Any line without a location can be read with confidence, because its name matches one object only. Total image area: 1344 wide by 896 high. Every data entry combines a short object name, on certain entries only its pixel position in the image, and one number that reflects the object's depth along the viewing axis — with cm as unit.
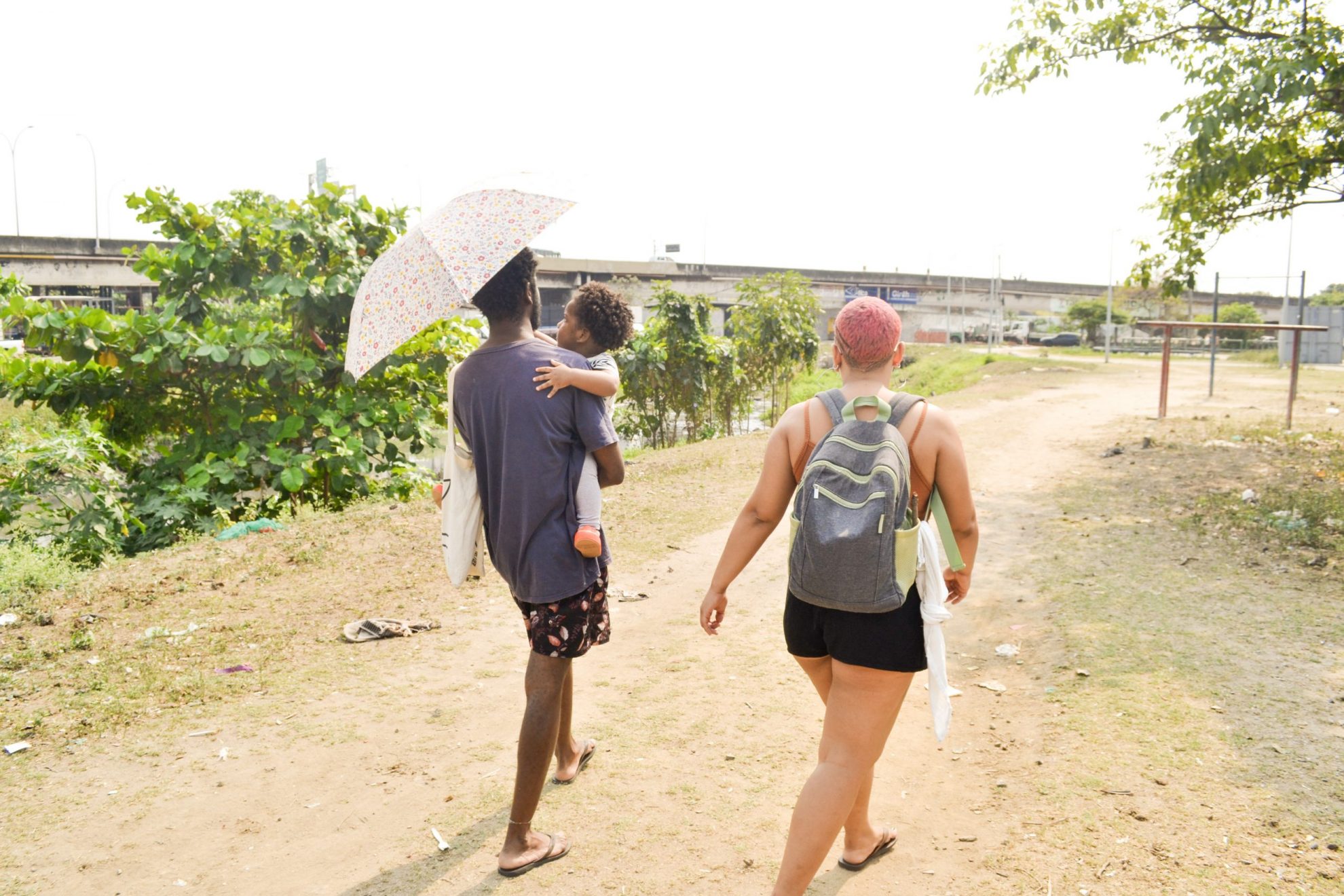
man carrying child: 272
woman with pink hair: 239
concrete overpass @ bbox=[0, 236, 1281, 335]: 3359
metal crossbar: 1174
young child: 272
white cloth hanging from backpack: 238
